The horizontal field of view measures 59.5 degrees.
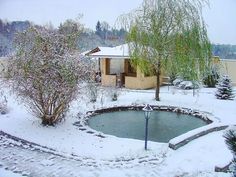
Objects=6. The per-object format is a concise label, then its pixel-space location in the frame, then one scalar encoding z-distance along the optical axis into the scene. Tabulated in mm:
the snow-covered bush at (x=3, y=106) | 5075
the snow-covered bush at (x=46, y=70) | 4215
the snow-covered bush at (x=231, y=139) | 1842
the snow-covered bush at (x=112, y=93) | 6671
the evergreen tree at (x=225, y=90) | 7134
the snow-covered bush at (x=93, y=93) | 5846
